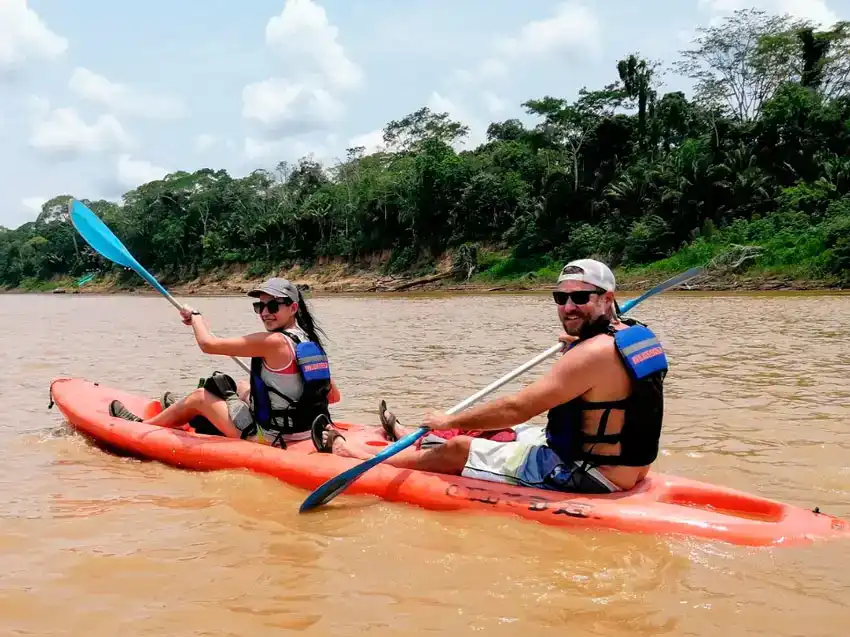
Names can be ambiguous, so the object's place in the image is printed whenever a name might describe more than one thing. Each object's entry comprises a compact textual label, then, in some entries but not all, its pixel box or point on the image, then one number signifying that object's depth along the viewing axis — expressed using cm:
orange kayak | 296
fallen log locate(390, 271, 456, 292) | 3244
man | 285
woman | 390
